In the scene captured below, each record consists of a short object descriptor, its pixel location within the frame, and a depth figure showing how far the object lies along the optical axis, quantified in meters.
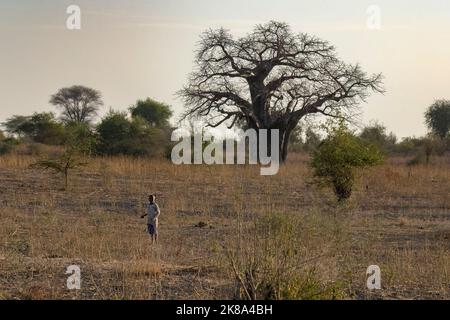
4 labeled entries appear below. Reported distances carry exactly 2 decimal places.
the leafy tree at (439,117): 49.75
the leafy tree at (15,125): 39.94
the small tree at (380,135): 41.48
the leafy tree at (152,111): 48.88
